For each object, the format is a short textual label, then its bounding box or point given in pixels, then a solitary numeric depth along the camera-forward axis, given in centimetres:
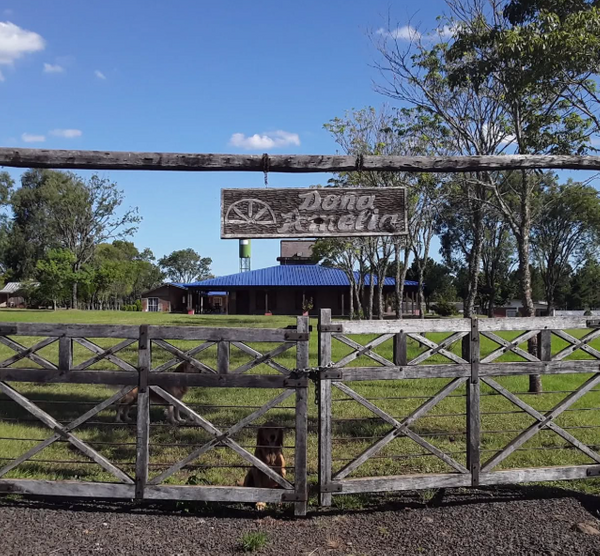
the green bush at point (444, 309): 4975
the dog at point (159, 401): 805
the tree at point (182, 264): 11125
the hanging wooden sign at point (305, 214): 493
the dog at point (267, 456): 508
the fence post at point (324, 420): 490
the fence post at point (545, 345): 529
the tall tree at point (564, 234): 4066
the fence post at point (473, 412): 508
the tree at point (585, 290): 6200
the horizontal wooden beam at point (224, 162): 500
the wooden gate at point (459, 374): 491
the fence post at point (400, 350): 502
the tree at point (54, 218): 6194
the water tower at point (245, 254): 7039
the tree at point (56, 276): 4647
